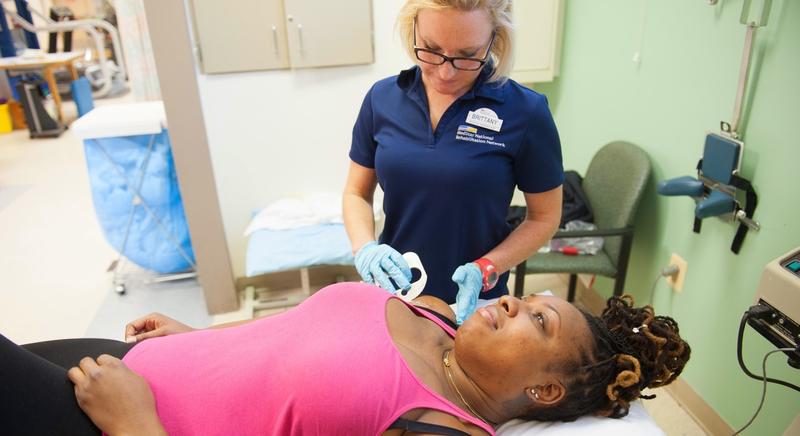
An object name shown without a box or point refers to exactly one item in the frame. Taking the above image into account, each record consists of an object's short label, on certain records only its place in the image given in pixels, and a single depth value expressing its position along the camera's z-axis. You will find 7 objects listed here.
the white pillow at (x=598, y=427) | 1.05
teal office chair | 2.16
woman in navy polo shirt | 1.18
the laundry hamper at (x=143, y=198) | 2.60
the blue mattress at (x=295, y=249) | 2.44
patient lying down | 0.89
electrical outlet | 2.03
